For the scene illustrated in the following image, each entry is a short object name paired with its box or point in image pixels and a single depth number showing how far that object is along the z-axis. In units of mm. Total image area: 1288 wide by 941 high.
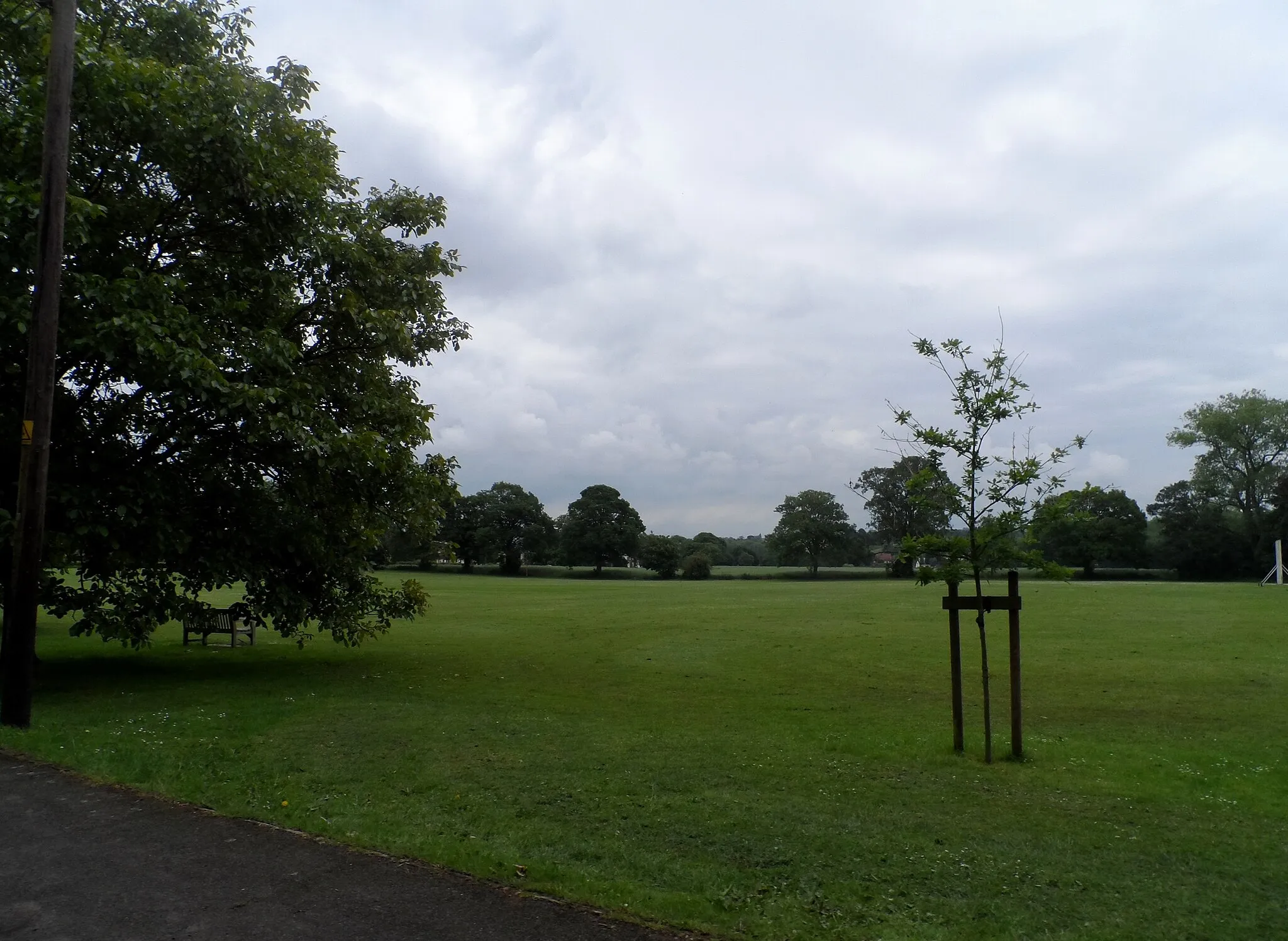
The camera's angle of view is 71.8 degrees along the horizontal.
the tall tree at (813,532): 118438
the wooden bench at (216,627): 22942
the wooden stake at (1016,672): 10891
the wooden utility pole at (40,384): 10969
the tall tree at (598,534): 116875
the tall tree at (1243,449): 97688
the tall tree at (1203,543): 98062
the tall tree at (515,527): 116125
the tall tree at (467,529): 113938
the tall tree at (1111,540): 88438
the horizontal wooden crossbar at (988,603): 11102
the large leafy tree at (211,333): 13867
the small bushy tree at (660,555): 115625
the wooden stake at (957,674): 11188
